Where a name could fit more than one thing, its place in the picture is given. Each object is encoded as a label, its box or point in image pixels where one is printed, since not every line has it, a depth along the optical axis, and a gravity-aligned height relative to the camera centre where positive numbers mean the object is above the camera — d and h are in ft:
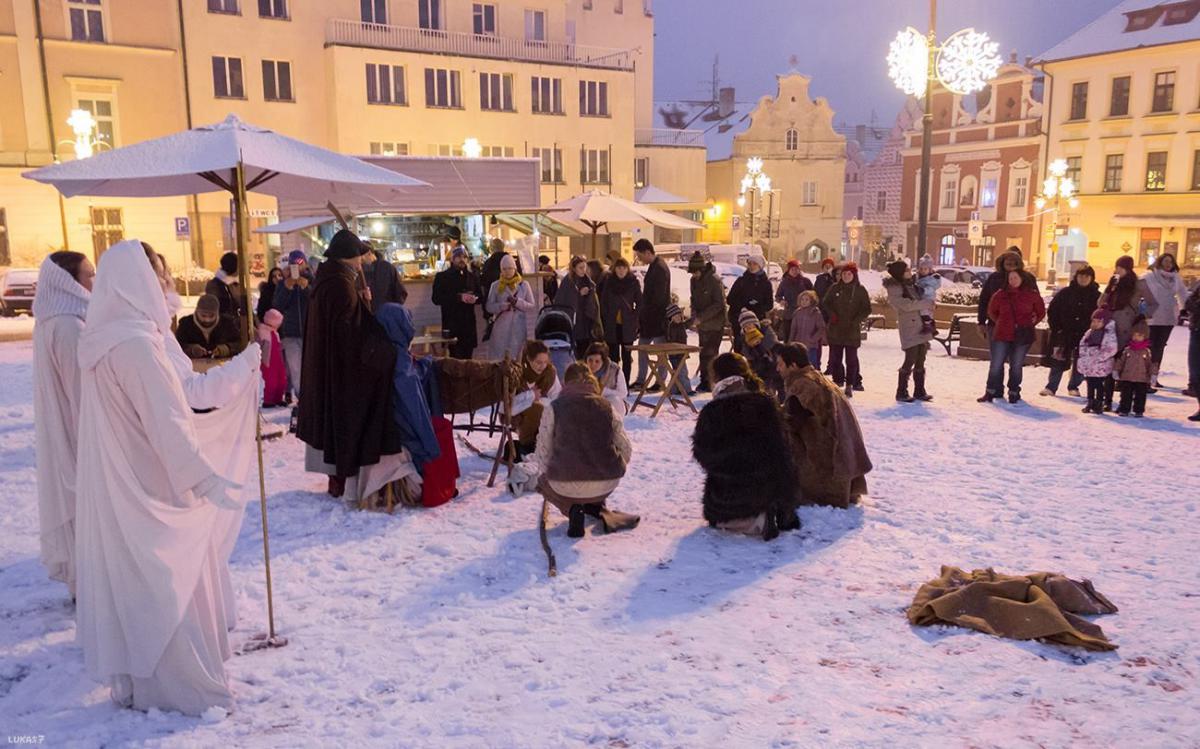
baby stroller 28.84 -2.65
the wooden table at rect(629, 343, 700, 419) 30.89 -4.24
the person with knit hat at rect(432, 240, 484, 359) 35.32 -1.72
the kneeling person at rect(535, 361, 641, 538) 18.49 -4.26
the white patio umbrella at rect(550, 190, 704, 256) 43.37 +2.53
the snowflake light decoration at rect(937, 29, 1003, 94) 42.47 +10.20
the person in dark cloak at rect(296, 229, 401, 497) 19.34 -2.52
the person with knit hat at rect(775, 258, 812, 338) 38.09 -1.38
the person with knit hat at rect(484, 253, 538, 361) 33.22 -1.87
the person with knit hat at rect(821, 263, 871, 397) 34.27 -2.20
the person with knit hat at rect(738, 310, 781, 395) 26.89 -3.26
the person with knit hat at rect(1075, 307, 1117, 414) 31.32 -3.72
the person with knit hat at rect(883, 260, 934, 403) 33.53 -2.48
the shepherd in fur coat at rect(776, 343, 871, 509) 20.31 -4.37
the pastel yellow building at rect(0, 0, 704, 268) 88.84 +20.93
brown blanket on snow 14.06 -6.22
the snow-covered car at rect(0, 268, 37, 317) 67.21 -2.54
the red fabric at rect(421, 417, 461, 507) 21.12 -5.49
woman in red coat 32.78 -2.49
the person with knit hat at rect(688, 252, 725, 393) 34.86 -1.88
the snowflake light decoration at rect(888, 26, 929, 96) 45.03 +10.87
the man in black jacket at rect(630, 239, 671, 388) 34.32 -1.78
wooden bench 49.89 -4.44
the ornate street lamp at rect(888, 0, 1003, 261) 42.37 +10.11
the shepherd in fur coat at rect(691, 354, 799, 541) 18.49 -4.49
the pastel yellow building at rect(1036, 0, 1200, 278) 111.04 +17.54
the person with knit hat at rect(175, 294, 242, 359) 24.91 -2.22
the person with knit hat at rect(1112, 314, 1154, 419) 30.91 -4.16
